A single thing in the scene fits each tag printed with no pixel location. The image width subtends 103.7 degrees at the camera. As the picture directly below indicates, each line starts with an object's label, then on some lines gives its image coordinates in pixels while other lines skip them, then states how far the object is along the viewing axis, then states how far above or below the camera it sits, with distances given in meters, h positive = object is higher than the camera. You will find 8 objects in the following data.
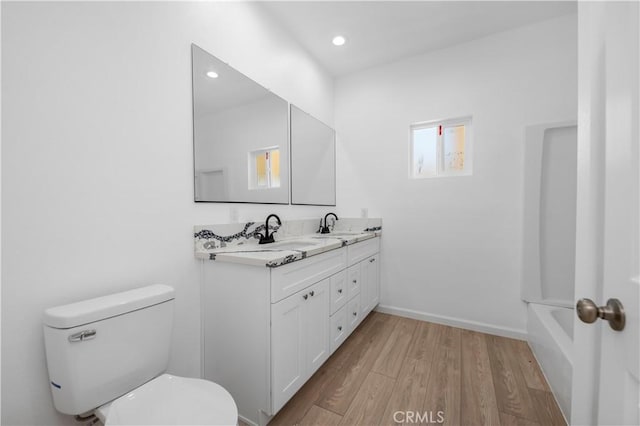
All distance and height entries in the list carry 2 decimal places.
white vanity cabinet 1.24 -0.65
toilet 0.86 -0.61
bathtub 1.36 -0.89
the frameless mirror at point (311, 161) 2.36 +0.50
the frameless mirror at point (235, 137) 1.51 +0.51
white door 0.41 -0.01
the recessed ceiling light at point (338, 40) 2.29 +1.55
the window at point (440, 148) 2.43 +0.59
